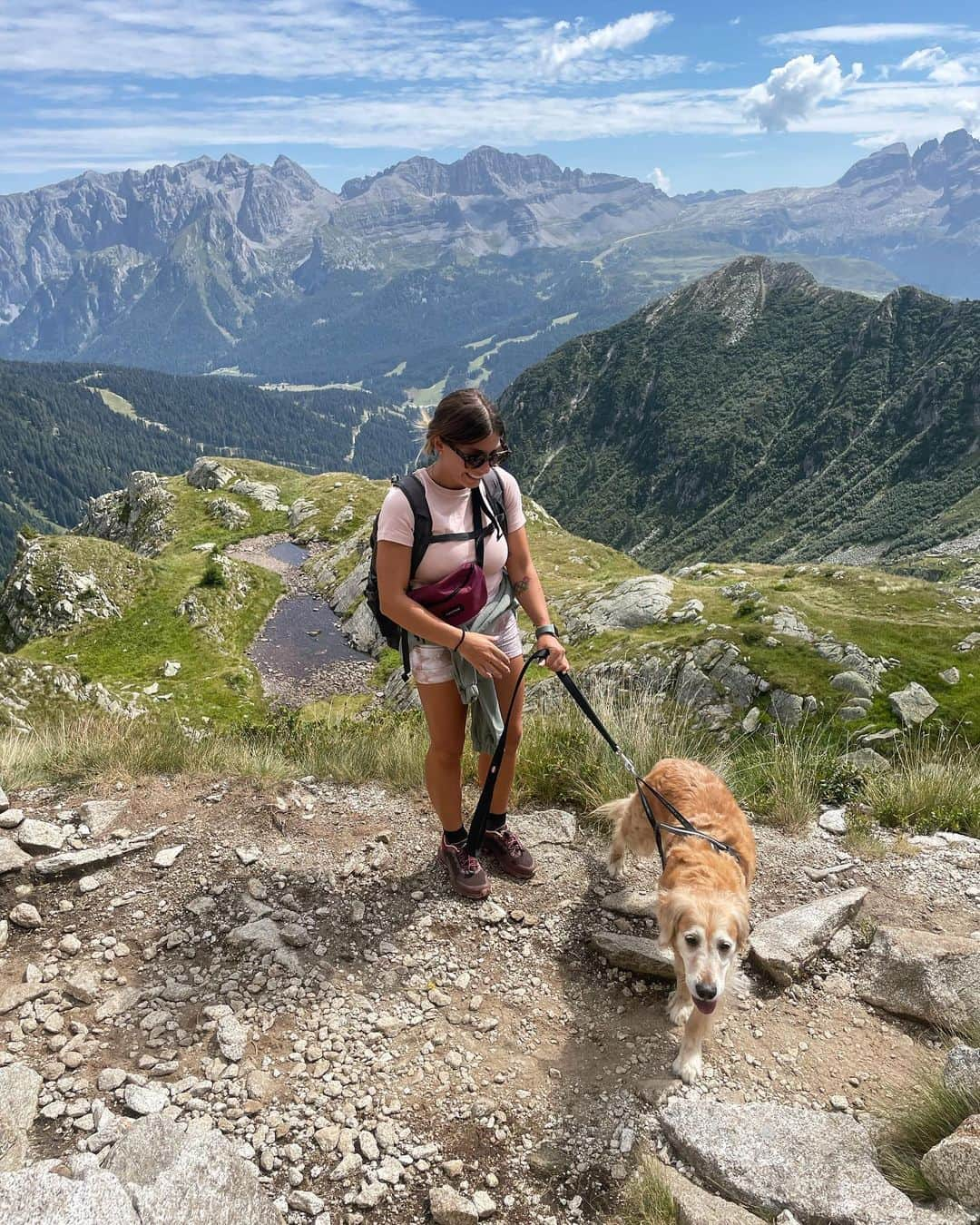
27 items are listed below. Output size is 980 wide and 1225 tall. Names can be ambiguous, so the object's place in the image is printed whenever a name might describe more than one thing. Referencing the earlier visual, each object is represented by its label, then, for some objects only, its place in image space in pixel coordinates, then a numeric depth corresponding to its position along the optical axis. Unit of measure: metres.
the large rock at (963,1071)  3.22
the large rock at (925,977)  4.33
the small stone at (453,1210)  3.24
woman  4.25
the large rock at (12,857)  5.41
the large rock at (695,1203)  2.99
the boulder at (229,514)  51.72
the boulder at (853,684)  14.31
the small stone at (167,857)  5.69
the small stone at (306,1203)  3.25
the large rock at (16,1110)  3.26
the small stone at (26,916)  4.98
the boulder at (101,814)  6.10
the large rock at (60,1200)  2.62
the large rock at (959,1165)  2.77
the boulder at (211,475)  58.16
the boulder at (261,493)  54.81
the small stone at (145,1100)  3.66
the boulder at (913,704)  13.38
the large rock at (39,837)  5.70
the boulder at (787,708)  14.57
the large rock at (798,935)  4.71
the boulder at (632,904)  5.46
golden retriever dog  3.93
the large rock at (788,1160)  3.02
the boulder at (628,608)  23.12
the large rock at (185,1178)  2.98
